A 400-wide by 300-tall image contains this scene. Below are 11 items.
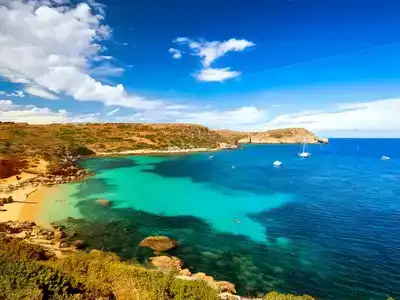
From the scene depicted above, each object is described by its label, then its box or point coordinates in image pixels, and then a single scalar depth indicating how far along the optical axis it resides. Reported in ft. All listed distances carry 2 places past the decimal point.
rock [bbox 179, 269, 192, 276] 86.18
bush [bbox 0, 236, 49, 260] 74.28
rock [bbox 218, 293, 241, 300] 65.34
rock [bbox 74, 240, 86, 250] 106.65
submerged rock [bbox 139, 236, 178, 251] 107.76
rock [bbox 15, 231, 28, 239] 111.34
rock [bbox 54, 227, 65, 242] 112.40
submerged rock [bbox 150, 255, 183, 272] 91.09
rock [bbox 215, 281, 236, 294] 78.23
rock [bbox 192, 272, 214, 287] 83.53
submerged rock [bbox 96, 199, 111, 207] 169.74
